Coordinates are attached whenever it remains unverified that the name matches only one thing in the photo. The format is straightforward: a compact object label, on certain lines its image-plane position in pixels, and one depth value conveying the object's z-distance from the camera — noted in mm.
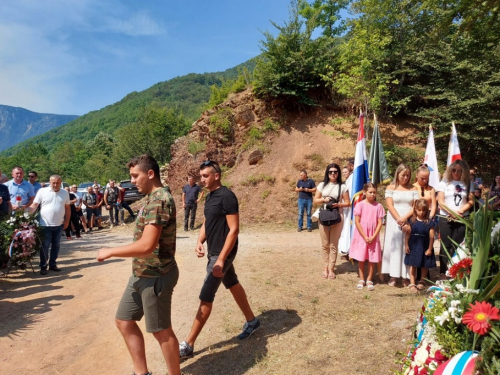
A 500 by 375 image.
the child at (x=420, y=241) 5539
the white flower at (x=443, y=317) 2307
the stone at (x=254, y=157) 17094
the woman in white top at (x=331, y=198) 6043
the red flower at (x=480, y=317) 2055
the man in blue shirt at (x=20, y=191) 8188
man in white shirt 7020
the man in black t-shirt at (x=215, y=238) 3738
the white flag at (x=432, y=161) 8980
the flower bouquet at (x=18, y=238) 6617
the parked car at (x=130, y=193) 18109
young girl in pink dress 5809
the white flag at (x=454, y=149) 9438
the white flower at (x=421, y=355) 2461
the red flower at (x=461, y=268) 2575
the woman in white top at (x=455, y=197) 5598
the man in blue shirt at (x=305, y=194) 11945
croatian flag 7332
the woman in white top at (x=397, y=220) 5621
